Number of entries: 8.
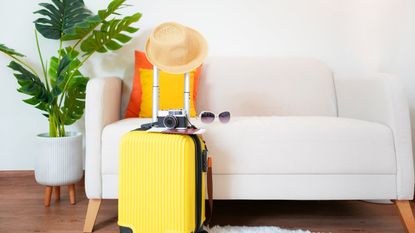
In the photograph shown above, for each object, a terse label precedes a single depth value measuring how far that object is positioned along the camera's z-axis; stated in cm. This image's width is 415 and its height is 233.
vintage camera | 135
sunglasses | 163
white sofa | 156
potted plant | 192
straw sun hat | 142
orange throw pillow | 210
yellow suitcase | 129
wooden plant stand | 196
